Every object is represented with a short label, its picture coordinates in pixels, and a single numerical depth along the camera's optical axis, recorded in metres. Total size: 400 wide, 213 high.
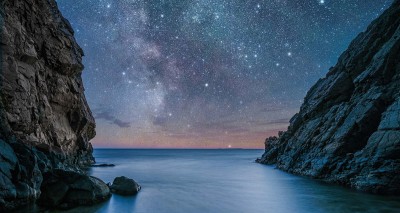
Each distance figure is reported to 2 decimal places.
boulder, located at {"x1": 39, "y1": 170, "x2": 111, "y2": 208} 13.88
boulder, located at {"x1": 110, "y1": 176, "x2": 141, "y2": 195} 18.62
